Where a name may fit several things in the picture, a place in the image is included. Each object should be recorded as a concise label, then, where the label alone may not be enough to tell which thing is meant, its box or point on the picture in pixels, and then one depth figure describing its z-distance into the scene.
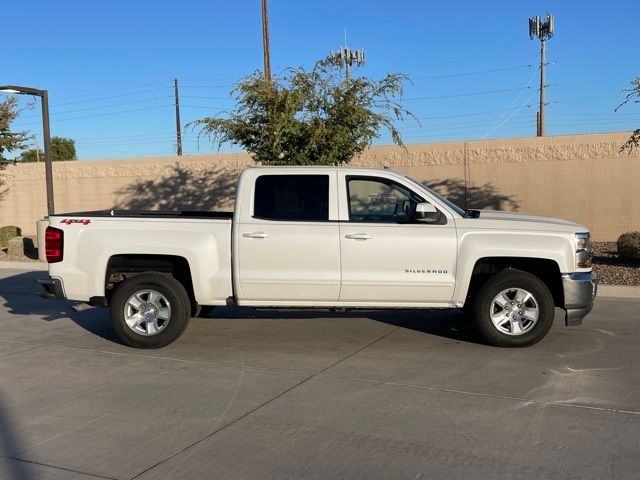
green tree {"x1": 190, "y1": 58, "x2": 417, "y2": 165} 13.58
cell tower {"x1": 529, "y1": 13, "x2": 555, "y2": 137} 42.47
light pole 16.86
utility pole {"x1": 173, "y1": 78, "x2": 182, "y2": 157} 46.31
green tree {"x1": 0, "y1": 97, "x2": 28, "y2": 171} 19.81
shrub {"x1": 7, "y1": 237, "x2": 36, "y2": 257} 19.22
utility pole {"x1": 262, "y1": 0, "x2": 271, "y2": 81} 20.04
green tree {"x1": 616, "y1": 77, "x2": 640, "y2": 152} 12.03
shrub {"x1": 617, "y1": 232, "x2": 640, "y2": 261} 12.50
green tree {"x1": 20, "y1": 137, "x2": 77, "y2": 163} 64.74
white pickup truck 7.07
